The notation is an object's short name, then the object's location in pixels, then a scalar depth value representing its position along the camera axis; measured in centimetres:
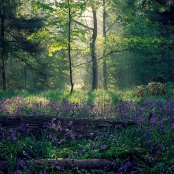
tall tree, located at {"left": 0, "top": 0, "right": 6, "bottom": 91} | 1652
